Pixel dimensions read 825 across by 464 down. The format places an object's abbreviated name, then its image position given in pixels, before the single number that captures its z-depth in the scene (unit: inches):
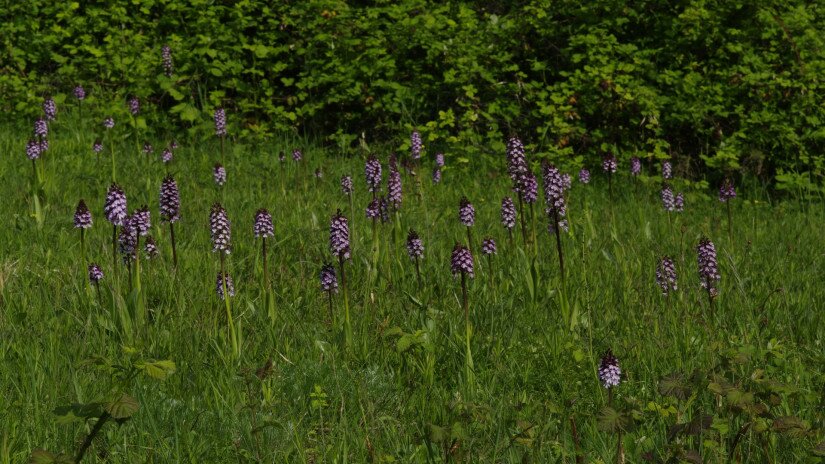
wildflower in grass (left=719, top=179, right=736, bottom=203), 237.0
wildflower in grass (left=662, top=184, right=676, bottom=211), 244.6
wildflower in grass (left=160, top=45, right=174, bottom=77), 355.6
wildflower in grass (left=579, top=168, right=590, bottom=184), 285.4
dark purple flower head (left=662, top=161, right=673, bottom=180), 281.0
